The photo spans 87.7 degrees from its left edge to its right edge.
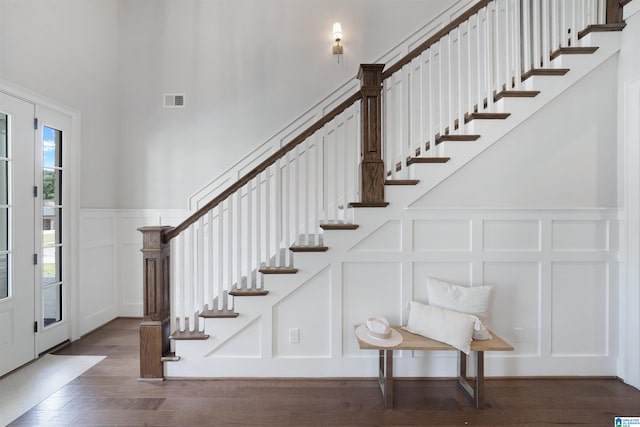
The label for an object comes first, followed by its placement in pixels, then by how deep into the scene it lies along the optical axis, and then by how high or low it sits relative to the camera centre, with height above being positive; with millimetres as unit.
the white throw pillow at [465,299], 2521 -650
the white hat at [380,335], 2332 -885
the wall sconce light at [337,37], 3988 +2130
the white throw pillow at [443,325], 2289 -792
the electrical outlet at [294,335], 2721 -1001
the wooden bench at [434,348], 2283 -932
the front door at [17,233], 2783 -182
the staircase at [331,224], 2672 -77
